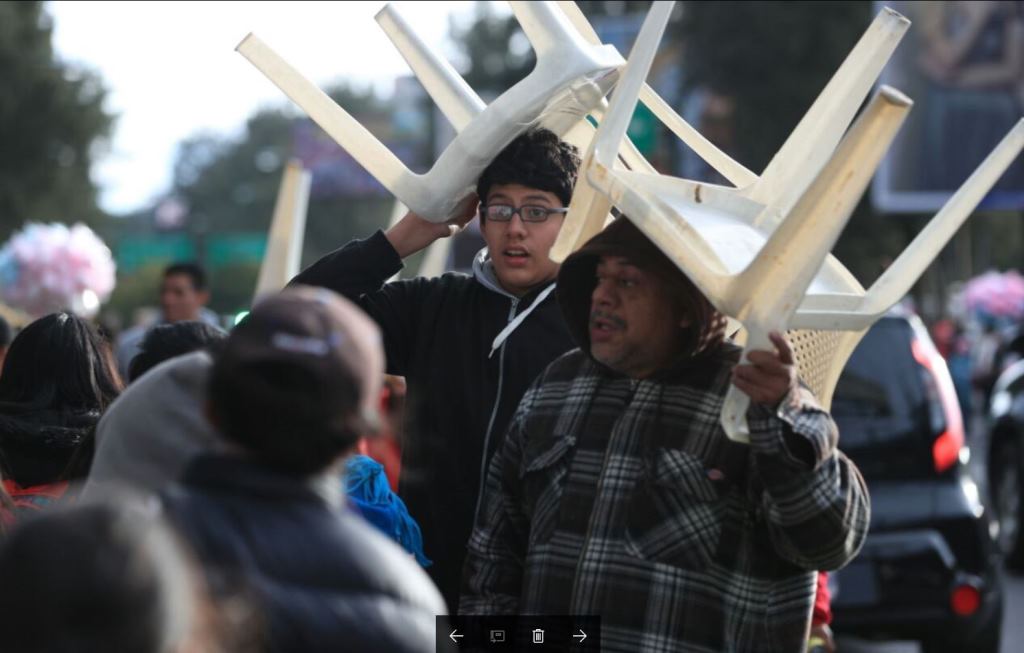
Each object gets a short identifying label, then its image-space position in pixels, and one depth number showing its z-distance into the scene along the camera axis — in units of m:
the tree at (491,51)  49.41
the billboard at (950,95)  27.11
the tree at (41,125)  43.69
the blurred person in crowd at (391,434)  5.62
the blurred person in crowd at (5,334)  6.63
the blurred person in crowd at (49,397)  4.14
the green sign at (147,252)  57.95
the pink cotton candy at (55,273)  10.03
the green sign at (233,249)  38.31
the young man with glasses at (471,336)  4.15
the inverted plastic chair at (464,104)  3.50
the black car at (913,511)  7.38
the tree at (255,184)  104.88
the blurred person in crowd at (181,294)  10.09
